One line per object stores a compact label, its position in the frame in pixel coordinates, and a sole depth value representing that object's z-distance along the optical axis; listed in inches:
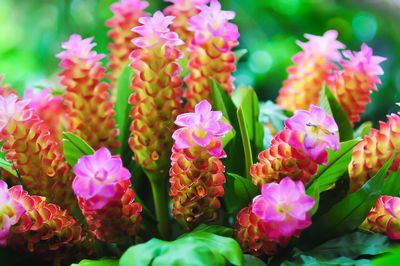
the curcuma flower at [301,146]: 41.1
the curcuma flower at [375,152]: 44.3
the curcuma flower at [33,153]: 43.8
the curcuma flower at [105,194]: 40.3
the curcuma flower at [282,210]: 40.5
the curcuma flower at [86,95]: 47.2
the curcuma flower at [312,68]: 50.5
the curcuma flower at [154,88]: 44.5
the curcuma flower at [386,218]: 42.5
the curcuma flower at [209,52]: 46.4
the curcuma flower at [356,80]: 48.3
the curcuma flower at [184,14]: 49.9
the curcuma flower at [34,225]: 41.7
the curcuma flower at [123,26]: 50.8
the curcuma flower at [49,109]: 50.1
